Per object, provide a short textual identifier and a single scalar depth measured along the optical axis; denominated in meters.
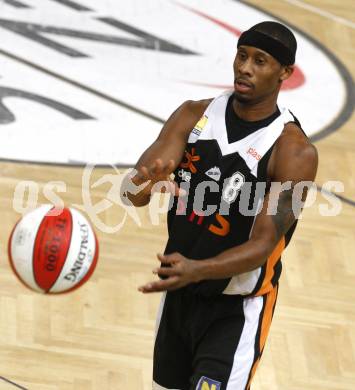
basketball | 10.02
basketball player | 9.49
